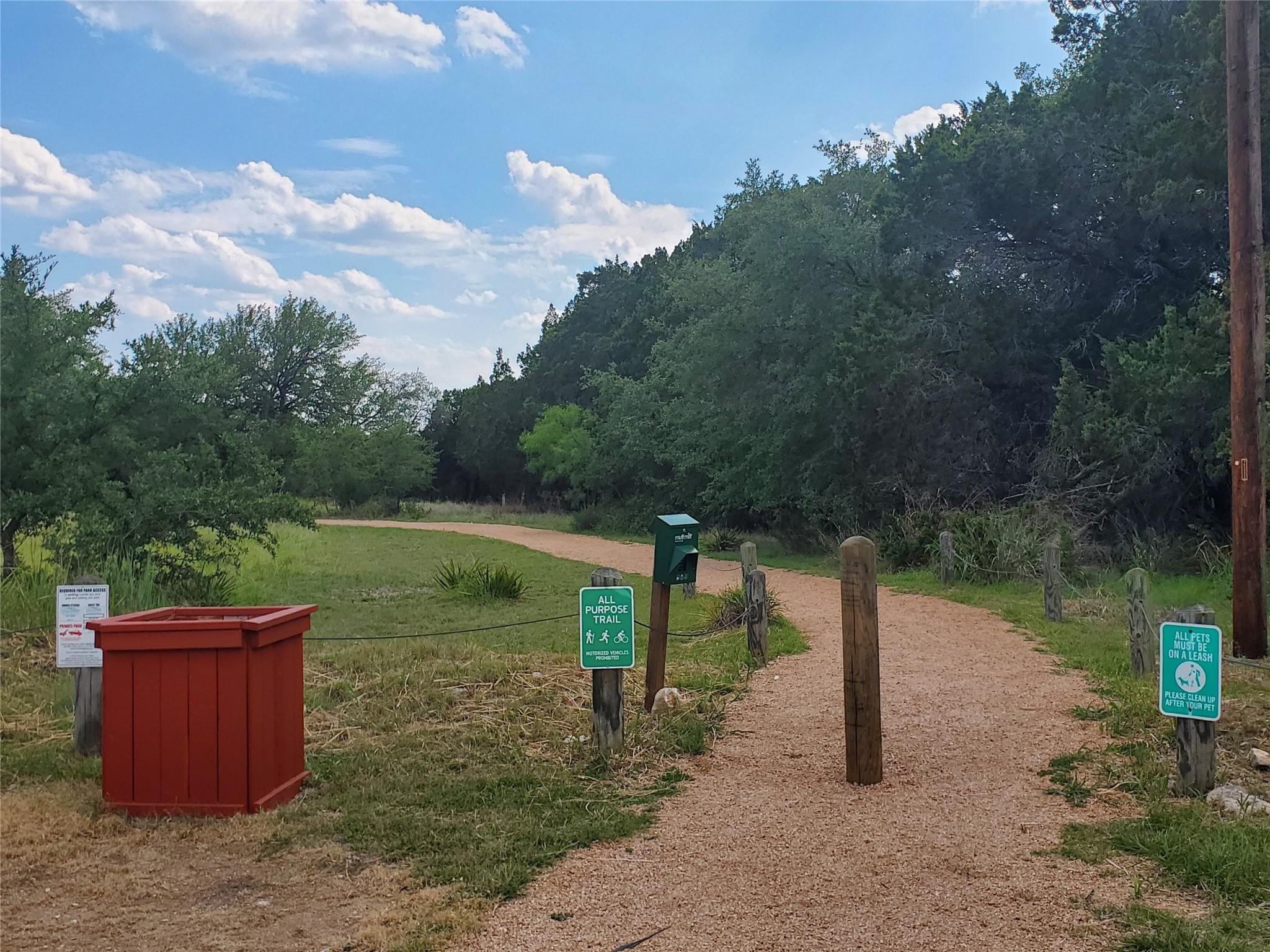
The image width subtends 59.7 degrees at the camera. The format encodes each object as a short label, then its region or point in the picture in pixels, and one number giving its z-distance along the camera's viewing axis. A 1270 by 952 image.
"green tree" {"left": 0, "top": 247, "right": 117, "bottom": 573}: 11.81
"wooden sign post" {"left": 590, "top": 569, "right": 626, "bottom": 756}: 7.07
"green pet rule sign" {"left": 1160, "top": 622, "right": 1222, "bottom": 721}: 5.98
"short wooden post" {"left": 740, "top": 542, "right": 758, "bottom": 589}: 12.94
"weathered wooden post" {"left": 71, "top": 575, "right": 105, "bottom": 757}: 7.29
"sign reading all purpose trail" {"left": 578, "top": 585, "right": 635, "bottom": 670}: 6.91
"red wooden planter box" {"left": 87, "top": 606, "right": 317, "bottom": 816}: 6.13
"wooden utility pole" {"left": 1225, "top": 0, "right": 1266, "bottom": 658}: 10.11
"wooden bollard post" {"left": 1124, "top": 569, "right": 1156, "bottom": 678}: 9.30
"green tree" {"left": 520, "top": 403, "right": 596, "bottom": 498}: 44.44
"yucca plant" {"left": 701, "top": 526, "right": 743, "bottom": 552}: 29.06
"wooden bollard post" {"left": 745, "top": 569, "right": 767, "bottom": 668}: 10.55
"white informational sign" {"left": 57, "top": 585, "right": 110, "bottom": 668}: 6.95
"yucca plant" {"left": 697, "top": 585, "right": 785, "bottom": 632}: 12.78
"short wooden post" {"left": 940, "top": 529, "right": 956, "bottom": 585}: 17.30
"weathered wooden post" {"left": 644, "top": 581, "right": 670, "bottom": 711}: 8.41
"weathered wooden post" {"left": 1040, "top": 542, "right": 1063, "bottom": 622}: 13.27
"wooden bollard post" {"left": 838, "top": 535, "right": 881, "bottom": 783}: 6.53
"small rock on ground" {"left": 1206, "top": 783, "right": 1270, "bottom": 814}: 5.74
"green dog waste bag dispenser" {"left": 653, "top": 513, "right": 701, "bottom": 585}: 8.29
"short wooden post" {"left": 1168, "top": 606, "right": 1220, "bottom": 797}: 6.08
